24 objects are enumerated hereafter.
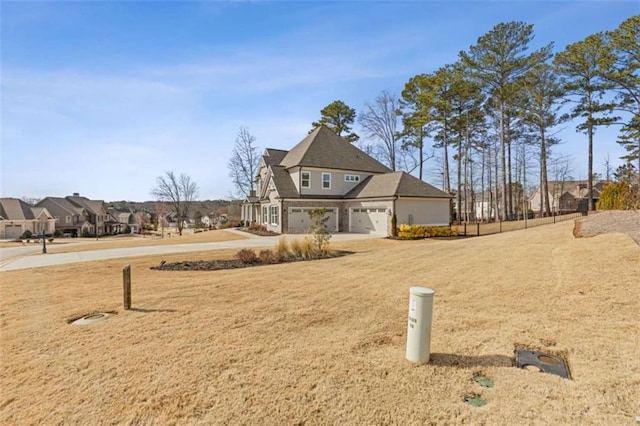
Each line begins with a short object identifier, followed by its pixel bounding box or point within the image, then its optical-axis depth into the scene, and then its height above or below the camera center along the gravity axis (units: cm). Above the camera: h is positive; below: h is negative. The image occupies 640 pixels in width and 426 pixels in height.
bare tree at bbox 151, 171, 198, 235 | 4266 +363
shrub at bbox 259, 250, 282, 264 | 1093 -154
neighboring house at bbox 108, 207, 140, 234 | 6631 -41
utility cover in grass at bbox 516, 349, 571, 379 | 355 -183
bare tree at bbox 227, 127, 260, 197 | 3856 +652
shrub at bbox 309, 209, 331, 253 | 1232 -93
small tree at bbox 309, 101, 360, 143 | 3900 +1206
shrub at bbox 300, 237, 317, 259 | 1169 -135
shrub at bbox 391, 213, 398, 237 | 1952 -95
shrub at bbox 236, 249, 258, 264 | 1078 -150
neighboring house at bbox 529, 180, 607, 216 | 4641 +245
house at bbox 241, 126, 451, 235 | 2205 +151
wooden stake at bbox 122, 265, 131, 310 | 579 -136
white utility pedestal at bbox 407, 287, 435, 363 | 368 -134
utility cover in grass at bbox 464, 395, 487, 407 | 298 -185
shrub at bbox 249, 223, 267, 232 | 2412 -112
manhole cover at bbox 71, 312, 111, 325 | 515 -174
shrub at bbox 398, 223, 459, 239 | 1852 -124
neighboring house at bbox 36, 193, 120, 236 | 4488 +42
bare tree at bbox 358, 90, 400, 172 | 3622 +1096
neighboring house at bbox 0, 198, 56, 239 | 3919 -14
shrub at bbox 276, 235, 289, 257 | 1161 -132
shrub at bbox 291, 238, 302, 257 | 1173 -131
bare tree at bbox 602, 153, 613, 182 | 3497 +446
